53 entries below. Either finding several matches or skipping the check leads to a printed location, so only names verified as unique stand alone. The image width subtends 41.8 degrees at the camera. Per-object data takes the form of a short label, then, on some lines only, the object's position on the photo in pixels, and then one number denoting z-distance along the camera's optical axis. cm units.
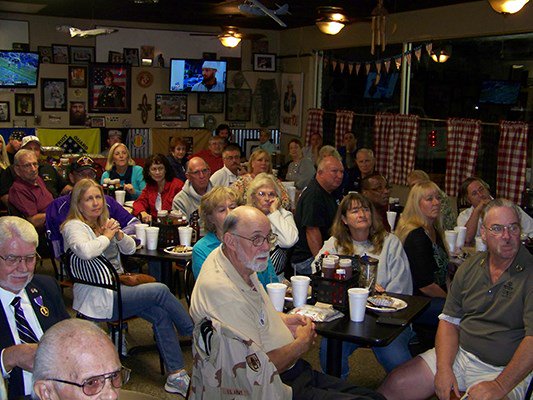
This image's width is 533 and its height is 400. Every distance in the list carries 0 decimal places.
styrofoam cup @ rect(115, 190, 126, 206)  703
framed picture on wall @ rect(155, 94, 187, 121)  1304
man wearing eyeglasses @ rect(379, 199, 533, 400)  324
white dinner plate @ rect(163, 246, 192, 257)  509
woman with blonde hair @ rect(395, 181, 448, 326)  442
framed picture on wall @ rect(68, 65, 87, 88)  1233
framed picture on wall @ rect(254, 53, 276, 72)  1371
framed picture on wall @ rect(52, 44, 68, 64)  1225
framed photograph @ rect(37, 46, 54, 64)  1216
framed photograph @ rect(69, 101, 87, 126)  1241
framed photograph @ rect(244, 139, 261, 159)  1373
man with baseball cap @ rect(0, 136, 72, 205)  755
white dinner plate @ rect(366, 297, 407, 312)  373
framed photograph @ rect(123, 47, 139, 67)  1262
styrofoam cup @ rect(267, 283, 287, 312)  361
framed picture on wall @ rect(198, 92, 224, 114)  1334
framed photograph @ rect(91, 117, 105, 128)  1254
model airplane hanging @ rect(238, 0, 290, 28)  604
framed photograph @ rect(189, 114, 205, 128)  1332
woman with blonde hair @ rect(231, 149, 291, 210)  755
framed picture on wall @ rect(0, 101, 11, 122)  1194
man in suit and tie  290
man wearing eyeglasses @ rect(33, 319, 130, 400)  192
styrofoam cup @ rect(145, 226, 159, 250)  526
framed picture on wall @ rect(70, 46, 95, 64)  1234
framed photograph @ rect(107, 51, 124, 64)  1250
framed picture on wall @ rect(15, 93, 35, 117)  1205
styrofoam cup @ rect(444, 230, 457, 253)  530
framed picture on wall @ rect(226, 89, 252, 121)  1354
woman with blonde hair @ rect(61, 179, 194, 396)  449
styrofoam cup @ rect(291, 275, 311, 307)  374
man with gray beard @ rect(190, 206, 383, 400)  291
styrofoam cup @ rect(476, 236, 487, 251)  512
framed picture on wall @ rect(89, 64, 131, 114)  1236
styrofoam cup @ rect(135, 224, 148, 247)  530
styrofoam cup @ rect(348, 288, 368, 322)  353
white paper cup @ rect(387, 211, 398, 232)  591
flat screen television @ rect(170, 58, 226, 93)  1287
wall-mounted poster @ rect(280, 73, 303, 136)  1302
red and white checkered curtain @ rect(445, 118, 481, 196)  884
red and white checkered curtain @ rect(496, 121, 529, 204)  813
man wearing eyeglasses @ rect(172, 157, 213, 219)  646
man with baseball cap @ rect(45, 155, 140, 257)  524
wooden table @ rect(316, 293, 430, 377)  336
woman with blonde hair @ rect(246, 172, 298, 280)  497
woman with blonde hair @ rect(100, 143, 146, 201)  802
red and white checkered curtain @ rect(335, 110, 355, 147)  1140
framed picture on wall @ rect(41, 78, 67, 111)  1221
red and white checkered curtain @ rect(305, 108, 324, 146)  1224
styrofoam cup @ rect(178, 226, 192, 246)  528
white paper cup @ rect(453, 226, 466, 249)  541
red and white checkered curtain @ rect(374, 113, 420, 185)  990
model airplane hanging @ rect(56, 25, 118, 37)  944
